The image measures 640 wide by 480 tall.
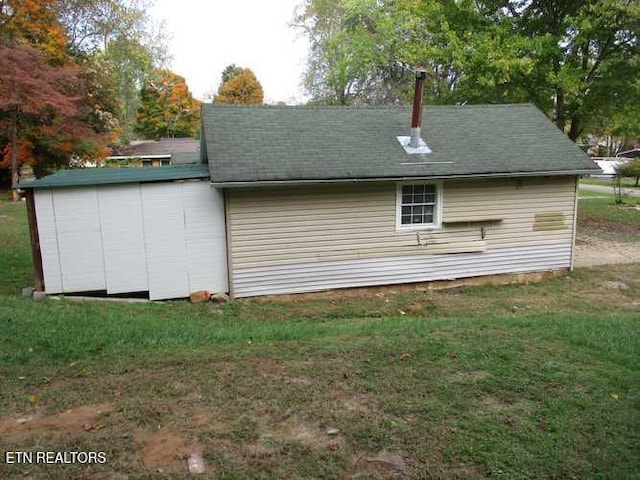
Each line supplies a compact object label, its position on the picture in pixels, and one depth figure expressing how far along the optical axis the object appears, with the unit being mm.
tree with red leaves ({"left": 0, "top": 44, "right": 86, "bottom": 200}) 20062
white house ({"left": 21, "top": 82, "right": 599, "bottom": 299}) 8547
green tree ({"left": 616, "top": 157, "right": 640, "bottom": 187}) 30531
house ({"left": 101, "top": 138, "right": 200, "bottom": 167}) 33438
